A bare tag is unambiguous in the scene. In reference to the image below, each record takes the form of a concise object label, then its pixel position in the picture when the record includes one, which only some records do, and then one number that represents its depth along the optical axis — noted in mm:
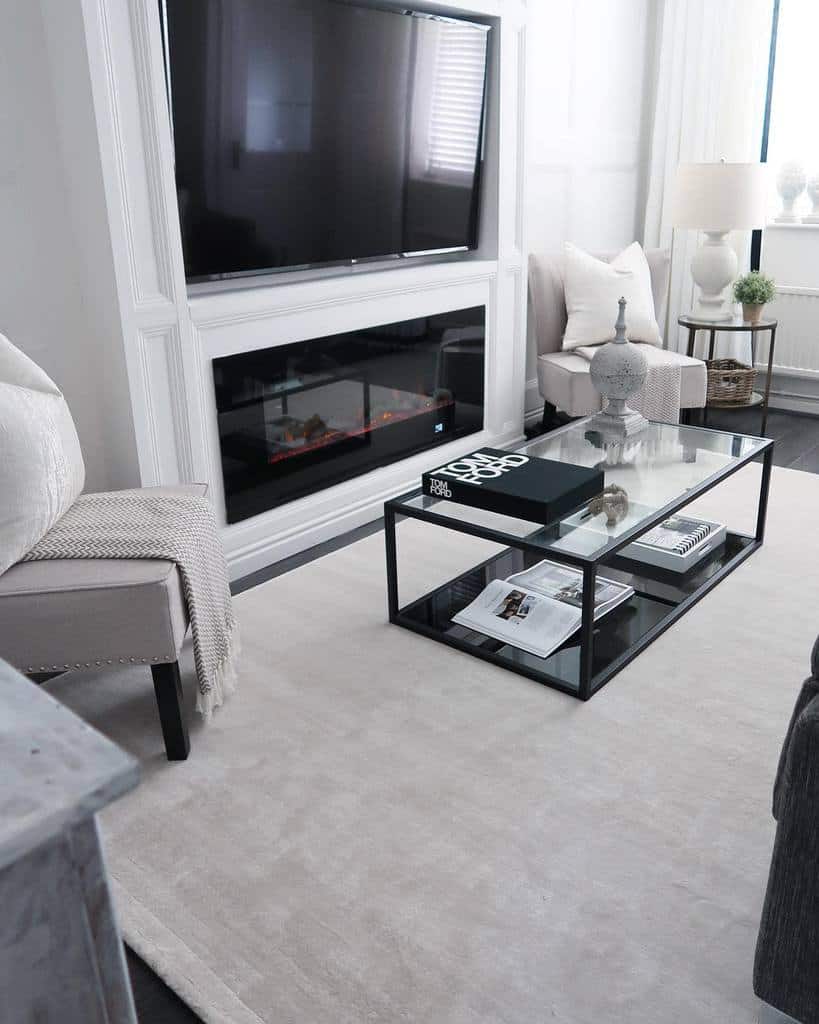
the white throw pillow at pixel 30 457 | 1893
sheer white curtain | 4492
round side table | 4250
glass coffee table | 2273
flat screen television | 2639
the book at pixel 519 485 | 2320
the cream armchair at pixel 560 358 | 3904
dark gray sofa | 1182
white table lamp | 4105
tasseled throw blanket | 2000
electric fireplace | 2945
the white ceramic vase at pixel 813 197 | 4512
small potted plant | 4336
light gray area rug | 1468
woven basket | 4504
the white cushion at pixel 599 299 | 4121
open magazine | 2439
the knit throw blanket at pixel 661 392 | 3875
